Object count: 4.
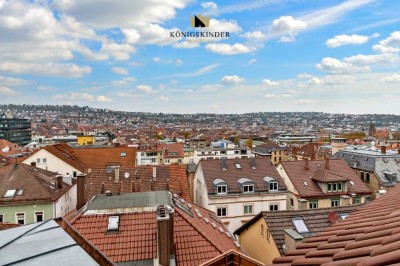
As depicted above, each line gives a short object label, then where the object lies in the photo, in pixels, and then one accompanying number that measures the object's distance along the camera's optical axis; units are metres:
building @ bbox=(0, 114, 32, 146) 151.62
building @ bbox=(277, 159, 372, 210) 36.59
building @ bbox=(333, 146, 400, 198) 43.78
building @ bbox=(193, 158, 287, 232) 34.81
